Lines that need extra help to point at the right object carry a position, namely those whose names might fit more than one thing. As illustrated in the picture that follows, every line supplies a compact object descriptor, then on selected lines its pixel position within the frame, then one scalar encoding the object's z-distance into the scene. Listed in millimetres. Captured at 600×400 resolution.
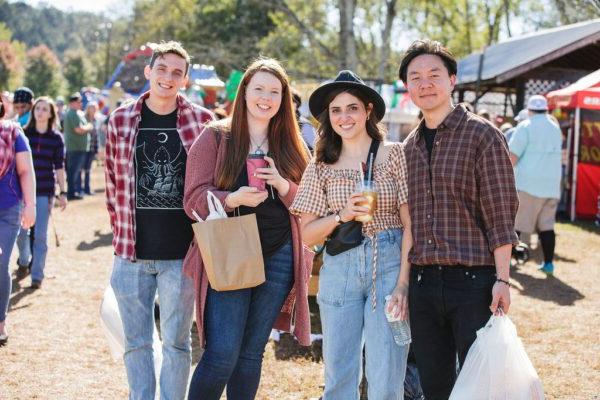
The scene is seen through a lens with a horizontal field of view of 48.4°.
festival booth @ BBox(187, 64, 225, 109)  15172
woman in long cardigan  3098
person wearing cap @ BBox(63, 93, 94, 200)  13430
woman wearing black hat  2969
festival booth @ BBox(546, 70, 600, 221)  13078
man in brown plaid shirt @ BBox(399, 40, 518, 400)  2748
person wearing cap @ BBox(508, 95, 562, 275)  8367
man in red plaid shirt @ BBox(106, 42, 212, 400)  3359
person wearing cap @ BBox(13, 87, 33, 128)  7904
